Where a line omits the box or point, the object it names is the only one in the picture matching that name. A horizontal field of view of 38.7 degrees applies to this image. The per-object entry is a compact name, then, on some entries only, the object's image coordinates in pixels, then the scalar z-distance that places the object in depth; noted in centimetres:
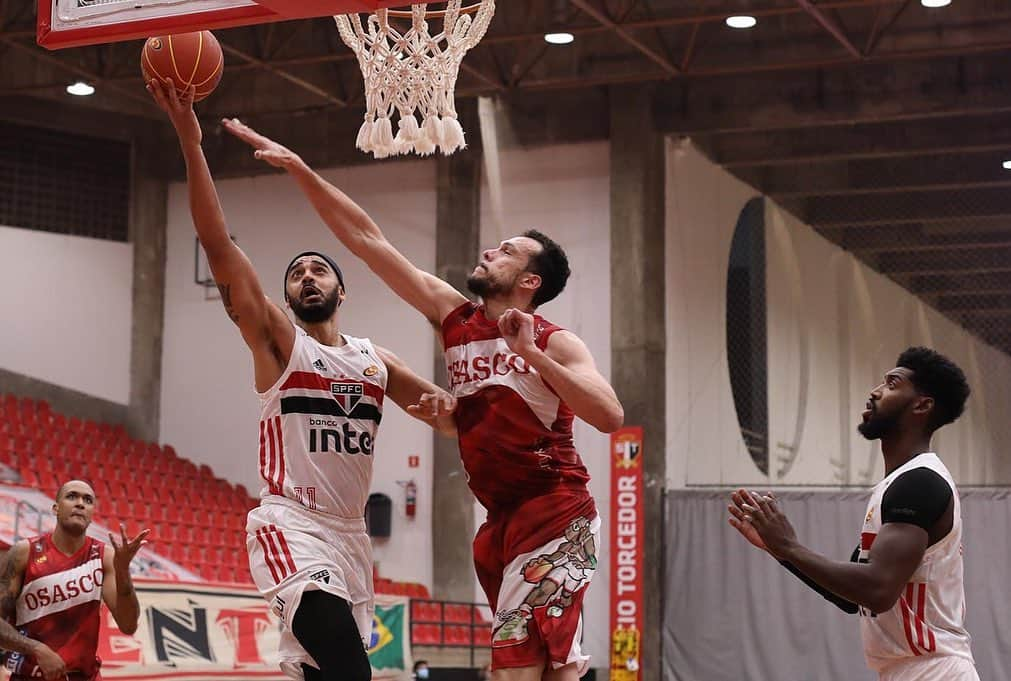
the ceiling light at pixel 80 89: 1916
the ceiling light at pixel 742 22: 1632
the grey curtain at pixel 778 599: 1620
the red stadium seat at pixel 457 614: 1841
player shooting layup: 501
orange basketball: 570
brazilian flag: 1580
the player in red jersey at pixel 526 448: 500
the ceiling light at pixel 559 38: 1708
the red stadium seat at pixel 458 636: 1786
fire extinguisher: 1929
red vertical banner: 1756
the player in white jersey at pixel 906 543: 435
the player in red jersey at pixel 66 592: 741
